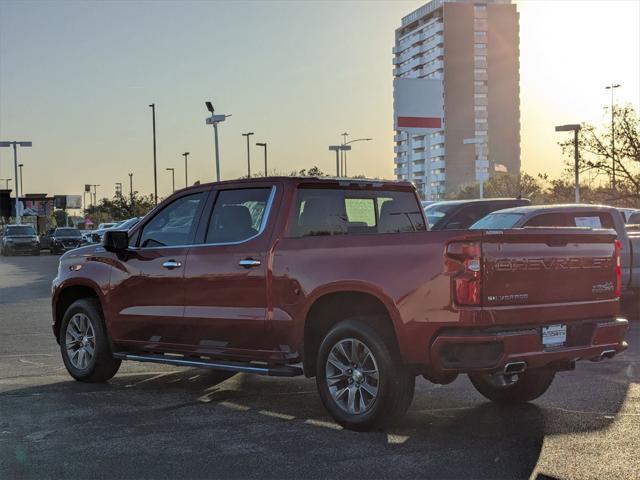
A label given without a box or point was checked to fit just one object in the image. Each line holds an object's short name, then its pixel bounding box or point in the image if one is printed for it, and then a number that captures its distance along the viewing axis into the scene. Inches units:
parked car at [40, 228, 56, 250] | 2299.5
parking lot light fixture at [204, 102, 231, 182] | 1676.8
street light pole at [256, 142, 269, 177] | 3197.8
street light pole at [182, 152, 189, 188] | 3874.5
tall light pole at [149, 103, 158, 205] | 3077.5
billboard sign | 1781.5
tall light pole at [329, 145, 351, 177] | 2098.2
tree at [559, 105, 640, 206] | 1520.7
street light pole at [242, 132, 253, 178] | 3211.1
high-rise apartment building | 6555.1
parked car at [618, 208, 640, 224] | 747.4
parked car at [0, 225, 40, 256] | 2023.9
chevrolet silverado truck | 244.2
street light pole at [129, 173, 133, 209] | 3945.4
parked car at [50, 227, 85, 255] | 2048.5
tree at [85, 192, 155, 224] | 3656.3
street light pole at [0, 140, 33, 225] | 2210.9
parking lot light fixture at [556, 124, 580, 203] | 1524.4
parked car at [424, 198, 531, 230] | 706.2
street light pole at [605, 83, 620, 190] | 1542.8
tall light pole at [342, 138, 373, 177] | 2425.9
